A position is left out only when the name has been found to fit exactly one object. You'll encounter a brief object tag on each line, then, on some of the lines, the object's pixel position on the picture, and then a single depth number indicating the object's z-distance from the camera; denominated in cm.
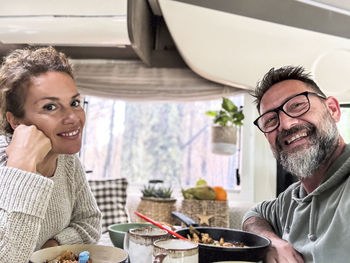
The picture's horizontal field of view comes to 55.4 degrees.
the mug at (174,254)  59
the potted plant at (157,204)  220
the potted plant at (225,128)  250
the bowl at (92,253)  78
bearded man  85
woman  73
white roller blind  271
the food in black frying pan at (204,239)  86
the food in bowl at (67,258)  79
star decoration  162
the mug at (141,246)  71
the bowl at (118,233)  96
